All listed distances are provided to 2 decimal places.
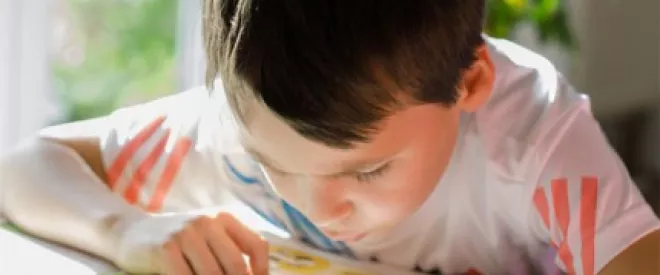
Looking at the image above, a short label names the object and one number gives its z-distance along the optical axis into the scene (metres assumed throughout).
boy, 1.03
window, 1.50
